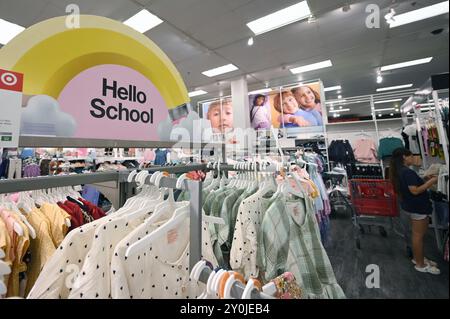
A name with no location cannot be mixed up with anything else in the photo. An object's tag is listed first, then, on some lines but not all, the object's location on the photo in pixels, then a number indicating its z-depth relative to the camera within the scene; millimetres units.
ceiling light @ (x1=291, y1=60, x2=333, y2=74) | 5406
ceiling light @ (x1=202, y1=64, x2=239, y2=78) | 5523
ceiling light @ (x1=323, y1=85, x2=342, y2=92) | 7445
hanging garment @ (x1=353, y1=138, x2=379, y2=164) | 3955
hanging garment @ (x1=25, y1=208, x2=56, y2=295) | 757
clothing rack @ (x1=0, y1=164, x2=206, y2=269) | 682
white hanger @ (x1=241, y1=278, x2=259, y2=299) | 455
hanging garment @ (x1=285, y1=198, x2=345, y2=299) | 1022
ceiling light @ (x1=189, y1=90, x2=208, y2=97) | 7425
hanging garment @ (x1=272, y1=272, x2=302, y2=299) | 660
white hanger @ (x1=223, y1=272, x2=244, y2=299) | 475
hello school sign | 815
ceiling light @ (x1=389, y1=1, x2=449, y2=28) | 3037
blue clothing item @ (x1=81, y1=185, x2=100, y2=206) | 1986
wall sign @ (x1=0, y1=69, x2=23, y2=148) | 569
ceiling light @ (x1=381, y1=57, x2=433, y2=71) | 4954
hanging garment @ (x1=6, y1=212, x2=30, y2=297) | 700
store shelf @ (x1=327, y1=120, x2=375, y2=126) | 4208
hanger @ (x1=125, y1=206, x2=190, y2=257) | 580
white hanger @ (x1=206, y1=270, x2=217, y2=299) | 503
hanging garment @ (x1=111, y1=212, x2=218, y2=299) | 601
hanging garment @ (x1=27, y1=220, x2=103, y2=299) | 561
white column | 6184
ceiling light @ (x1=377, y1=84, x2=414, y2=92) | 6808
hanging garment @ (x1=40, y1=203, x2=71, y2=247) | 826
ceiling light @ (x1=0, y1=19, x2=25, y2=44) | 3434
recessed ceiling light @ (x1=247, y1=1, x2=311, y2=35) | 3373
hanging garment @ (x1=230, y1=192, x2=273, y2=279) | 1013
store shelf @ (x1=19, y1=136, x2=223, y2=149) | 642
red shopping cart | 2830
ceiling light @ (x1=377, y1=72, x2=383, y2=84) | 6034
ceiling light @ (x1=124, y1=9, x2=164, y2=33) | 3387
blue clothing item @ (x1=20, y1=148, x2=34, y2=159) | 4496
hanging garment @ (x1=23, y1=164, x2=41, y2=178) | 3496
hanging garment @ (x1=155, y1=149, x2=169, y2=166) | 4931
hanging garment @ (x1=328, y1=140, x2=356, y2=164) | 4430
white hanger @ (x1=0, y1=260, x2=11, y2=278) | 524
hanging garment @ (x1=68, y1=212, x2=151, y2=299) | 553
